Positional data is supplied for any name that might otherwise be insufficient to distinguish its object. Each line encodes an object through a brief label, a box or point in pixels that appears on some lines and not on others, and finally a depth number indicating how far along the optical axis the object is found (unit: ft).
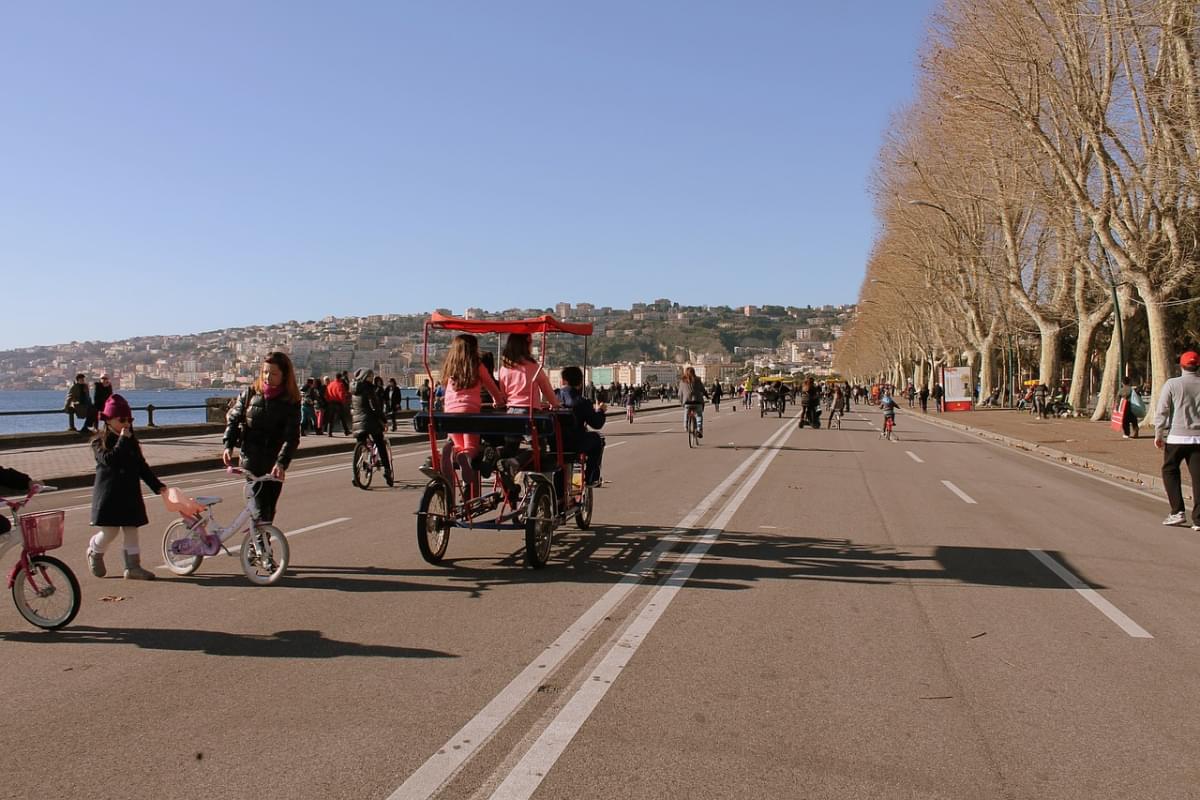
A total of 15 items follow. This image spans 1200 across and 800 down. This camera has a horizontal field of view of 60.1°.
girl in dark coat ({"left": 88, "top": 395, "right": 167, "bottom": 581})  25.07
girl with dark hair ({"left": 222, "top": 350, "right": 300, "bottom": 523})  26.73
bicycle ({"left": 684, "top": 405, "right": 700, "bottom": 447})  84.39
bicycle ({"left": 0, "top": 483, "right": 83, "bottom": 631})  20.71
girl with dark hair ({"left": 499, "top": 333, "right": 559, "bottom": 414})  30.73
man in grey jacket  36.19
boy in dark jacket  33.22
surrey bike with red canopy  27.76
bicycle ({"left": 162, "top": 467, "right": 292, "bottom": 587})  25.95
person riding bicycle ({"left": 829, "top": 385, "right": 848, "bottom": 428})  124.07
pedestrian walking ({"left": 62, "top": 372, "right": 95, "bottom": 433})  85.40
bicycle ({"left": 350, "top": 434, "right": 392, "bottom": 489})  51.01
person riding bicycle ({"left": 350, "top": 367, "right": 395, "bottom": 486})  51.60
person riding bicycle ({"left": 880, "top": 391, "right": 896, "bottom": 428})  101.65
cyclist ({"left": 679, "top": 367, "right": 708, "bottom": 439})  85.35
